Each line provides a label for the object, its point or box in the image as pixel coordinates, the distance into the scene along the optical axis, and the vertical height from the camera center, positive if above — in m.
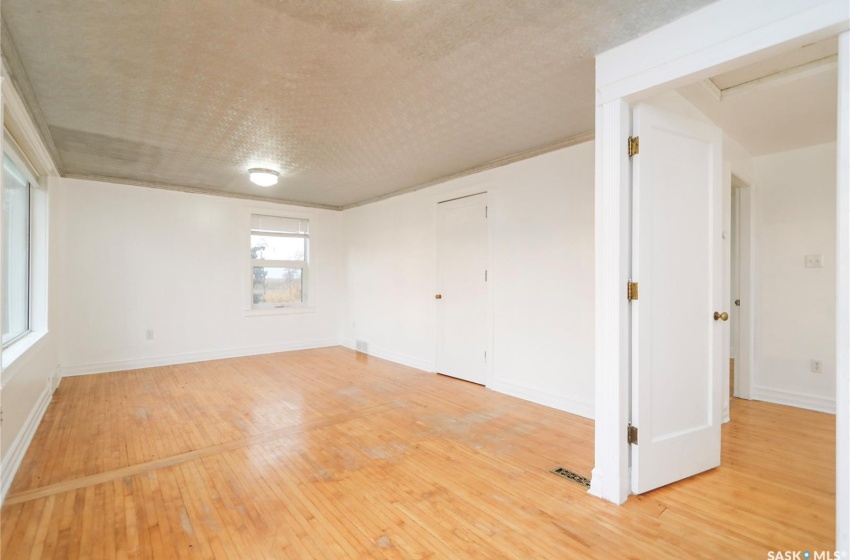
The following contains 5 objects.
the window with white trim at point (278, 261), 5.91 +0.32
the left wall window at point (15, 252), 2.79 +0.23
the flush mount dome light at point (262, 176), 4.12 +1.14
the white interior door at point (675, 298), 2.07 -0.10
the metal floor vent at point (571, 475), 2.21 -1.17
